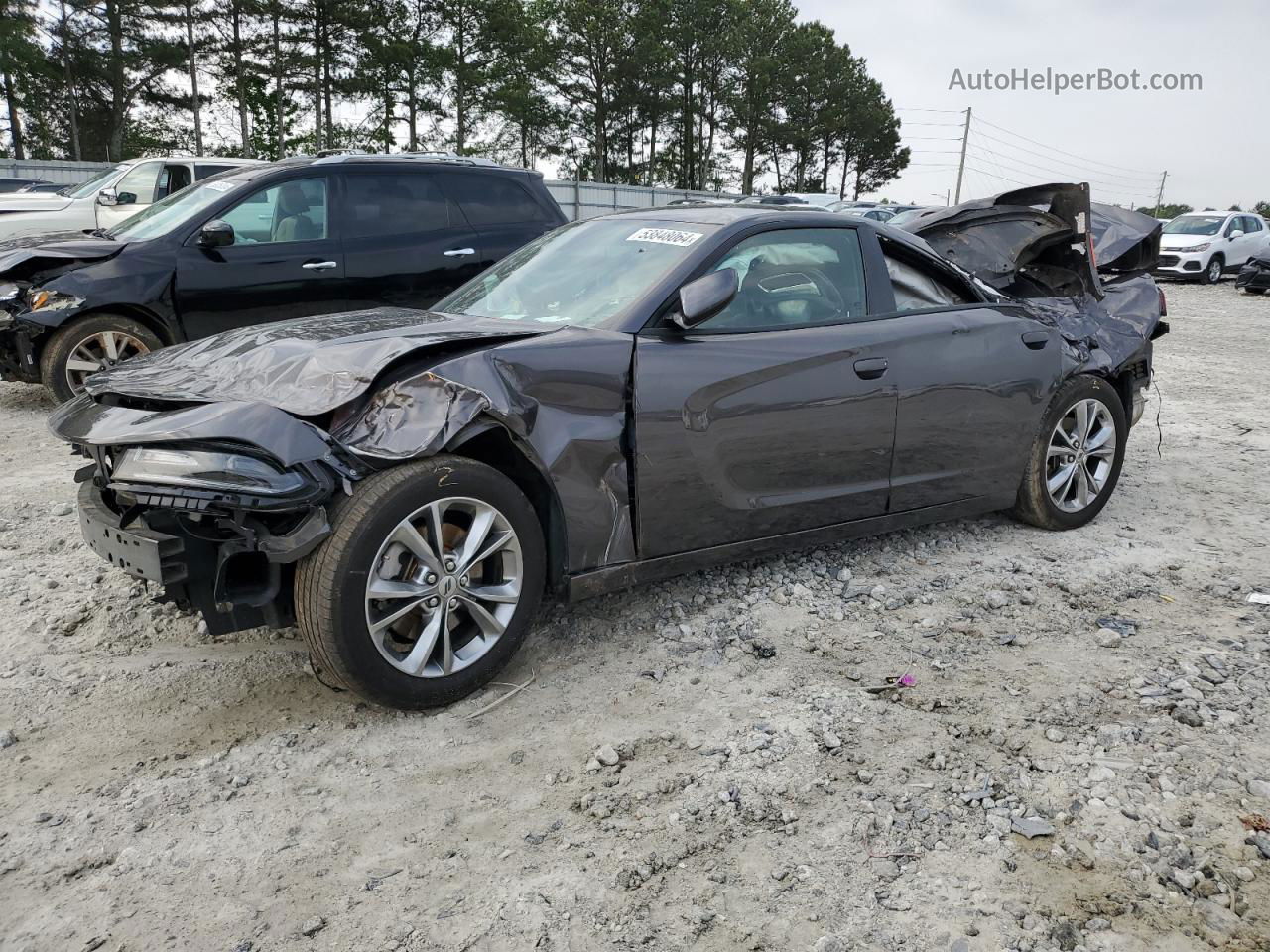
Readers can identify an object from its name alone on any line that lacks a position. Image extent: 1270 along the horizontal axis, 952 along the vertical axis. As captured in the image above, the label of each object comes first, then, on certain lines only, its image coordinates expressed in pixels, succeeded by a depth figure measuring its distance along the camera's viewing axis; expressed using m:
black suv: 6.79
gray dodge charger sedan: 2.90
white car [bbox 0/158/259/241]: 10.73
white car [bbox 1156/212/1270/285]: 23.86
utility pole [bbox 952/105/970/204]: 77.44
